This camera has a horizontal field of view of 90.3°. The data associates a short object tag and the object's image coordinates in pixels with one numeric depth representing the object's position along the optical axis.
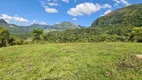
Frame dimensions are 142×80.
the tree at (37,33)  31.07
